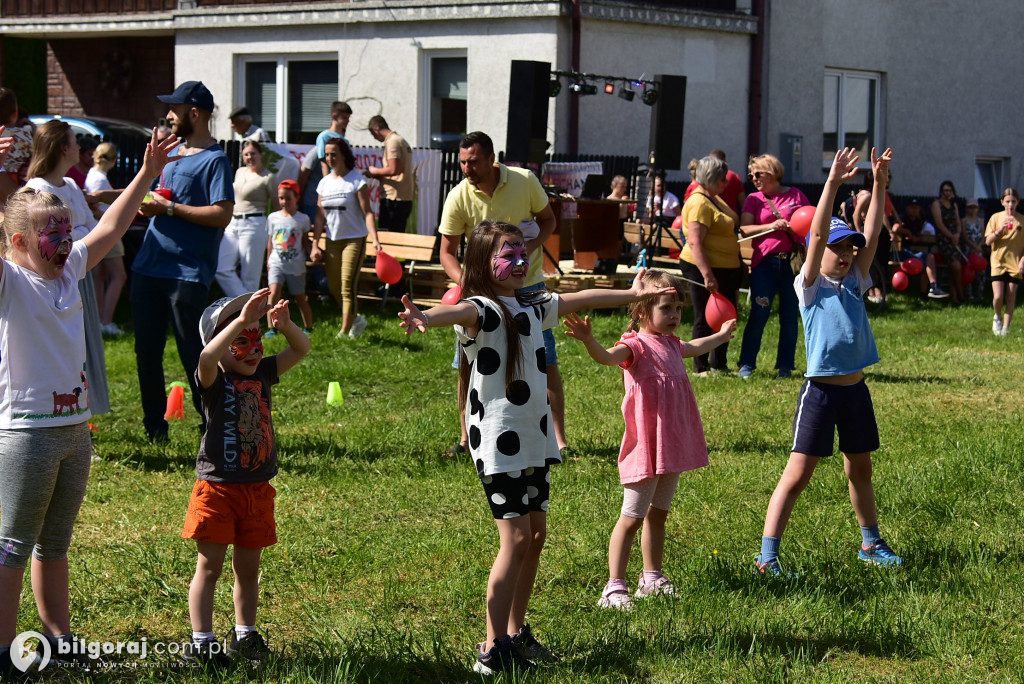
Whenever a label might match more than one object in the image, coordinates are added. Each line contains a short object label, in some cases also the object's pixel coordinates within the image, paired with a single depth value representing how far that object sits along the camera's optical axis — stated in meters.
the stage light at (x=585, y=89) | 16.72
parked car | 15.66
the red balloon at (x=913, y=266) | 17.47
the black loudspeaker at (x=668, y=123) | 15.55
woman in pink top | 10.39
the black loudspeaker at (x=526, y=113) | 14.05
